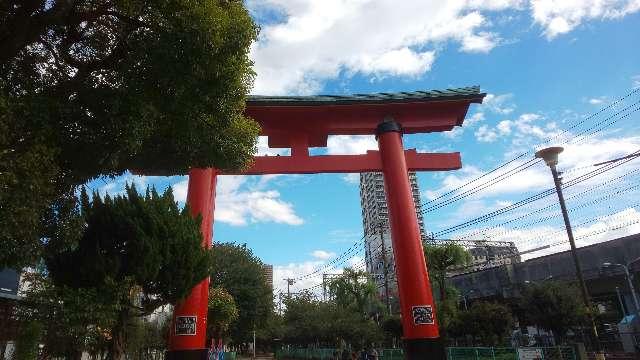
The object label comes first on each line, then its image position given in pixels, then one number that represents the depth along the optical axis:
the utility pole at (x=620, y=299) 25.58
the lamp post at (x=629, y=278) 22.05
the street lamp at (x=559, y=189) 13.68
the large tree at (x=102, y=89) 6.44
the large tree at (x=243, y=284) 28.59
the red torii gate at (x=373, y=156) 12.80
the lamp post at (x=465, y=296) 31.82
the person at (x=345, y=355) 25.09
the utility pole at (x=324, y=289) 48.67
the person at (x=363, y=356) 21.66
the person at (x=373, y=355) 20.86
